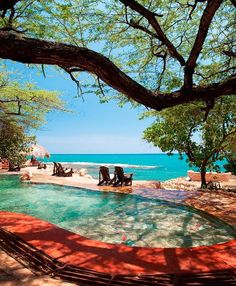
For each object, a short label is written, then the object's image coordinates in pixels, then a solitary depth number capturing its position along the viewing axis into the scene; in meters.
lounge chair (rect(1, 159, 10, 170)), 20.26
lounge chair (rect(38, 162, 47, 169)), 21.17
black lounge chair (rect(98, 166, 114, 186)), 10.40
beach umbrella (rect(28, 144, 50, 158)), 30.81
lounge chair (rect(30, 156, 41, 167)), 25.01
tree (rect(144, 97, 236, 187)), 9.55
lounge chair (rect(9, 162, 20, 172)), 18.20
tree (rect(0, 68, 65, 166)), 12.56
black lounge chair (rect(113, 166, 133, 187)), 10.10
